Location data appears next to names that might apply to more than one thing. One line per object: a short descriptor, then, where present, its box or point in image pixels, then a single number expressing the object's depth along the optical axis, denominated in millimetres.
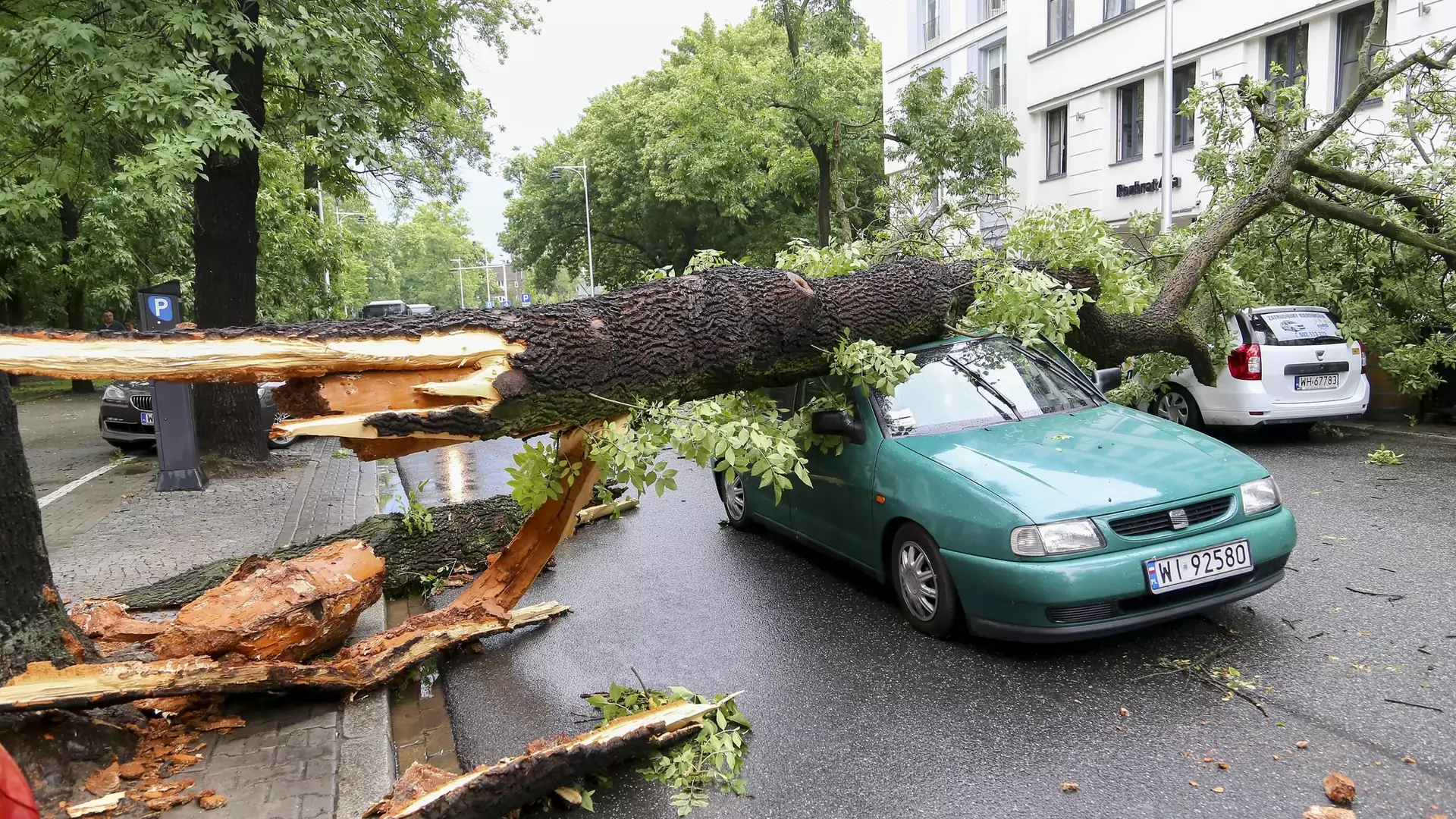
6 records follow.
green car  3787
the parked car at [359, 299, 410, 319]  31594
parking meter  8961
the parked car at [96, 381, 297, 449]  11508
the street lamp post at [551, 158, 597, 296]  37688
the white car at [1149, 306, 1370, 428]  8984
